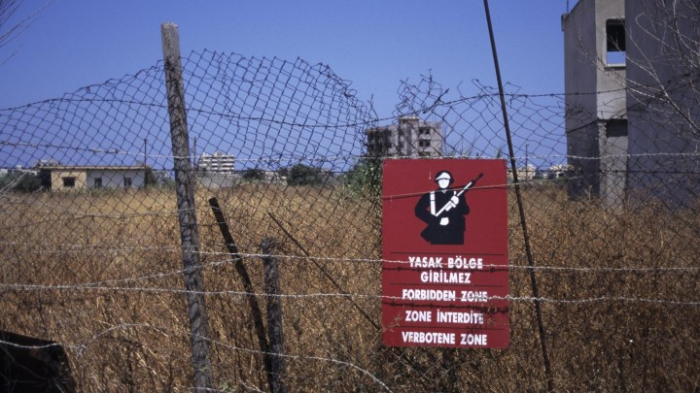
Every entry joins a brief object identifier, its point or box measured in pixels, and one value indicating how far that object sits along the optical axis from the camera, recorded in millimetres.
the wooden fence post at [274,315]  4059
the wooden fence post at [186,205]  4051
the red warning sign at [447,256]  3873
